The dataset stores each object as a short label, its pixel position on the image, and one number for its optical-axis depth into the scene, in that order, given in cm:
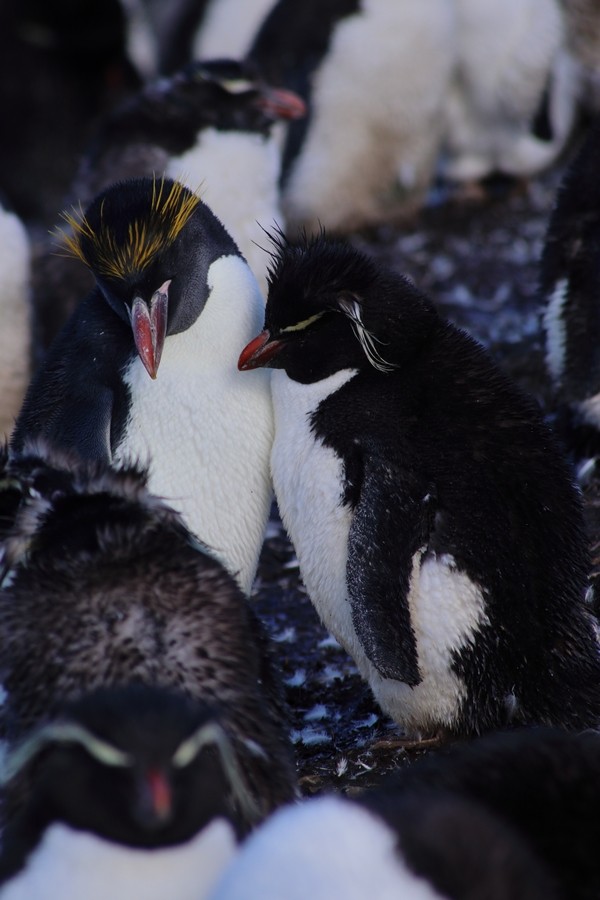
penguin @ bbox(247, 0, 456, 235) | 1519
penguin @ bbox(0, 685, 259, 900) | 424
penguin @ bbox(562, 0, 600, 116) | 1672
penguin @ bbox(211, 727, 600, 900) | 400
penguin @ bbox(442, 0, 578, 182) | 1637
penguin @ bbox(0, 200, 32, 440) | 1157
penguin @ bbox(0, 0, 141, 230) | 1859
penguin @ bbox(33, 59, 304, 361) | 1148
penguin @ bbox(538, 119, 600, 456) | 939
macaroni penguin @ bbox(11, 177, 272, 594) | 744
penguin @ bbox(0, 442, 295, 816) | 516
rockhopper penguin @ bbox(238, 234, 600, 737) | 668
